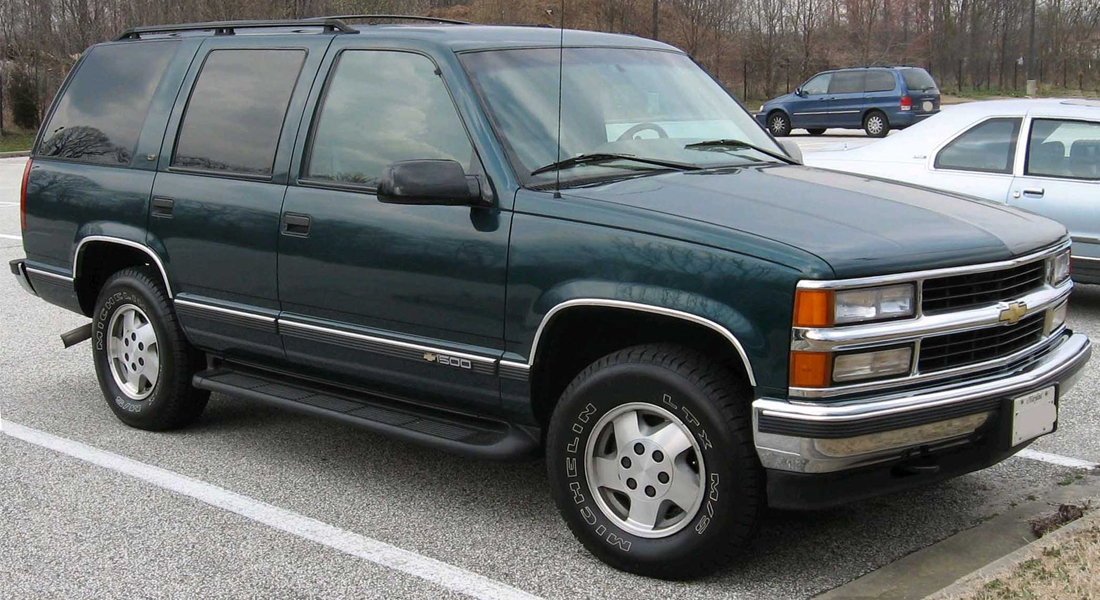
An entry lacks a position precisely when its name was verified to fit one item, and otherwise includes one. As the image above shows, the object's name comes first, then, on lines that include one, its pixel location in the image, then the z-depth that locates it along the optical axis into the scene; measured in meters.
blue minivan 26.95
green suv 3.69
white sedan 8.26
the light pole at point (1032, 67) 46.66
